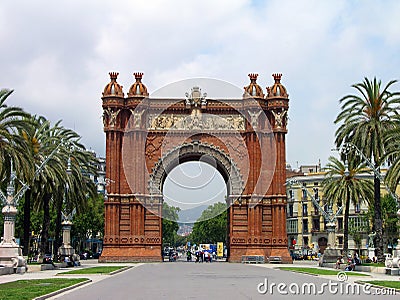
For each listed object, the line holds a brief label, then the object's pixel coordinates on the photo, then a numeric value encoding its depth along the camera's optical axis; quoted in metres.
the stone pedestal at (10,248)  39.16
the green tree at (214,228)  127.56
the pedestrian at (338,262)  49.26
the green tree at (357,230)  95.75
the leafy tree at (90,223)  88.68
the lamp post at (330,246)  54.53
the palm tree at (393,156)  40.32
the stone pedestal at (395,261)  39.28
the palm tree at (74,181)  49.47
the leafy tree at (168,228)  136.38
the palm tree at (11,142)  37.62
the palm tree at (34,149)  45.78
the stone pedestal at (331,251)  54.56
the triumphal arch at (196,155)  62.72
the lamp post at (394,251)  39.38
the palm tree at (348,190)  55.00
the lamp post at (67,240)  55.40
